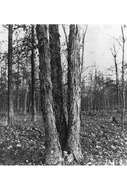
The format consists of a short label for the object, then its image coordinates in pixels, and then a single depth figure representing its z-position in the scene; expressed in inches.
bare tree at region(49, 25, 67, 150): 292.0
